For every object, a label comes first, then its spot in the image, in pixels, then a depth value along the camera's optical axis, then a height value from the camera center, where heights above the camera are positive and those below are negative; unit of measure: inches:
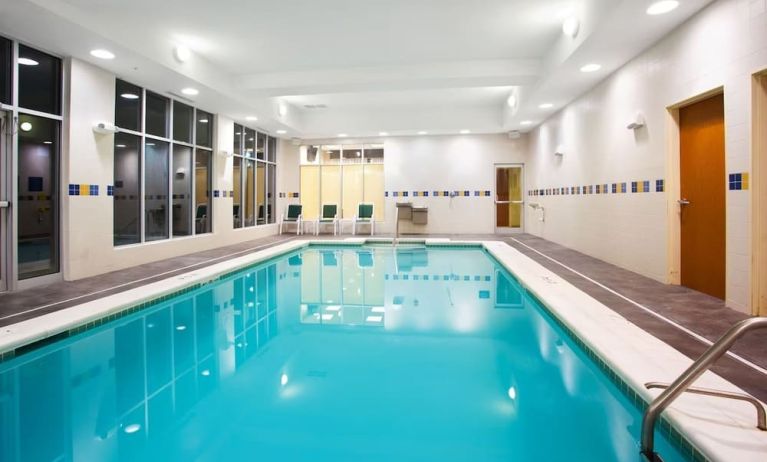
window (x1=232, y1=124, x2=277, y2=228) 369.1 +41.4
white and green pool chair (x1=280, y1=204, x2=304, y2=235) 446.0 +8.8
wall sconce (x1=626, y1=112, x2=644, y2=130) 198.1 +45.2
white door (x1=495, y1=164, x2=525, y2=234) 439.8 +26.0
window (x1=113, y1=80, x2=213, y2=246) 241.8 +34.4
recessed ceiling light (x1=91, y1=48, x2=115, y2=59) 191.8 +73.5
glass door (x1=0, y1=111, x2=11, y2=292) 175.2 +7.5
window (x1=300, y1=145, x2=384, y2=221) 460.1 +49.5
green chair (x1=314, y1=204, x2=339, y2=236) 442.6 +9.8
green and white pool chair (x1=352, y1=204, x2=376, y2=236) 446.7 +9.7
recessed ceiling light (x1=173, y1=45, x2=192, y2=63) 222.4 +85.5
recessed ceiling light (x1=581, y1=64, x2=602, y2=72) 216.5 +76.3
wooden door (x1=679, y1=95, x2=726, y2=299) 153.9 +10.7
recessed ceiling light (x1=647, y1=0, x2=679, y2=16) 148.1 +72.5
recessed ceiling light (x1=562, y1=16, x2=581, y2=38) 190.6 +85.0
